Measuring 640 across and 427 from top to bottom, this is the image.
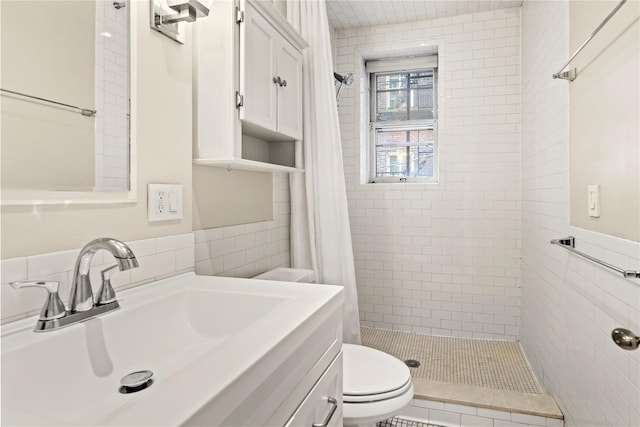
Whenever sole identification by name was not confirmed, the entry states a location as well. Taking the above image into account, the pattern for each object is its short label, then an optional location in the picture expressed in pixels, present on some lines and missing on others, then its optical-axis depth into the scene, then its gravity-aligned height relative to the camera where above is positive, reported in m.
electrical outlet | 1.12 +0.01
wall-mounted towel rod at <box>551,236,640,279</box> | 1.00 -0.18
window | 3.09 +0.69
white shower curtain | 1.99 +0.13
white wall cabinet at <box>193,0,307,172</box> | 1.35 +0.49
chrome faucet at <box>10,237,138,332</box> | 0.75 -0.18
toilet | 1.40 -0.71
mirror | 0.80 +0.27
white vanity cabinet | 0.57 -0.34
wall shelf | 1.35 +0.17
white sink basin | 0.53 -0.27
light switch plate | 1.32 +0.02
